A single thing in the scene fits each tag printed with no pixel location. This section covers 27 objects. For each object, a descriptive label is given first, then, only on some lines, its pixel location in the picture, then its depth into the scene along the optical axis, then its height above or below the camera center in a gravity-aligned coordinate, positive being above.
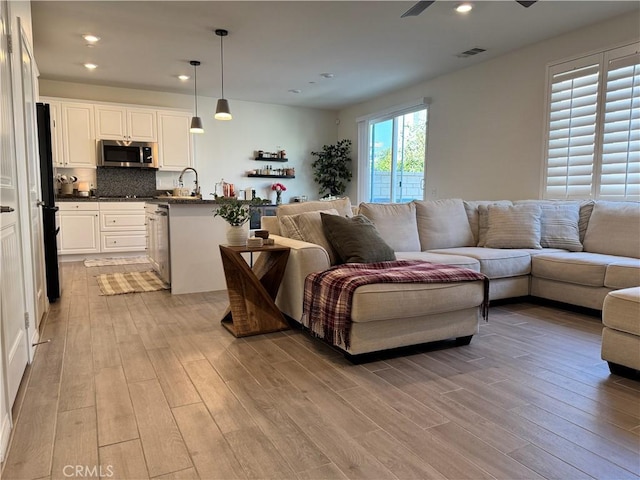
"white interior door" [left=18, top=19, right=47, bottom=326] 2.85 +0.19
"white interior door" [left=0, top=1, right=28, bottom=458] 1.78 -0.33
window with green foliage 6.52 +0.74
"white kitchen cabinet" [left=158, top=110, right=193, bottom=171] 6.82 +0.94
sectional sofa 3.14 -0.38
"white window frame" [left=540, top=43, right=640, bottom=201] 3.99 +1.09
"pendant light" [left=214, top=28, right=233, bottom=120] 4.66 +0.97
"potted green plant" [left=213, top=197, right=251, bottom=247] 3.12 -0.16
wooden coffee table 3.00 -0.68
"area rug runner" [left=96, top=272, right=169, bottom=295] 4.36 -0.93
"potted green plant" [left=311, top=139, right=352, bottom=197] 8.06 +0.60
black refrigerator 3.69 -0.05
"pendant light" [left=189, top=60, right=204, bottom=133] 5.39 +1.00
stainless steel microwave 6.43 +0.69
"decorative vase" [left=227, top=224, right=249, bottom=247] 3.12 -0.27
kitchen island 4.20 -0.46
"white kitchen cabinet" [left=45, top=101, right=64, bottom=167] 6.10 +0.94
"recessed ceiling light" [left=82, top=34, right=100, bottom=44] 4.48 +1.70
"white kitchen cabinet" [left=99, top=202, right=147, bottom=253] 6.36 -0.43
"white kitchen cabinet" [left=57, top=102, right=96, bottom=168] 6.21 +0.95
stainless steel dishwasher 4.32 -0.47
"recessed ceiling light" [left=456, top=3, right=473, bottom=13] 3.68 +1.69
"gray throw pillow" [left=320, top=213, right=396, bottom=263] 3.05 -0.29
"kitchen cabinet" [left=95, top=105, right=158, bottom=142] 6.42 +1.15
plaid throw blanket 2.45 -0.51
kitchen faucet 5.70 +0.10
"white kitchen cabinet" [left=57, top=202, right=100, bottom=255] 6.11 -0.42
